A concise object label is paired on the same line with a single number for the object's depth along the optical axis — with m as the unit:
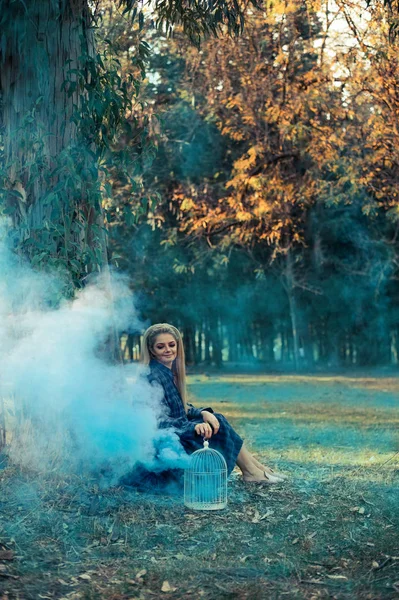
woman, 6.66
